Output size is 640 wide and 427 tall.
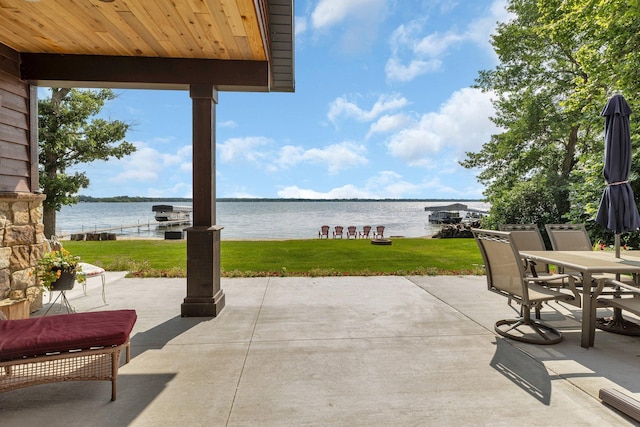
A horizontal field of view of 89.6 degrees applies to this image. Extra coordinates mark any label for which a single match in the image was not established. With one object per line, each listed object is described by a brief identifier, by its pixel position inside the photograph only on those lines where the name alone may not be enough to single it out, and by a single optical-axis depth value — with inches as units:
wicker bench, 85.7
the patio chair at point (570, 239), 189.3
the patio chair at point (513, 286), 126.6
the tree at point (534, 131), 449.8
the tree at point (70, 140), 409.1
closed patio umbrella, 146.4
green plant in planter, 149.8
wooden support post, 165.8
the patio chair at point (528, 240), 180.7
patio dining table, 125.3
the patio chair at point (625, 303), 110.6
